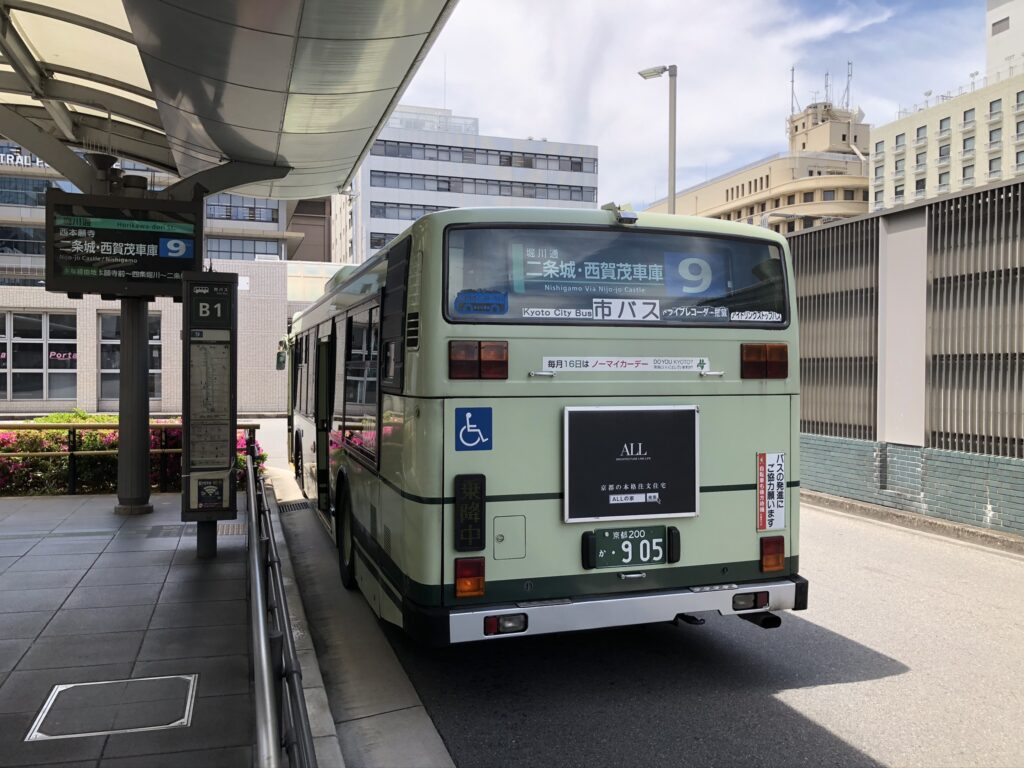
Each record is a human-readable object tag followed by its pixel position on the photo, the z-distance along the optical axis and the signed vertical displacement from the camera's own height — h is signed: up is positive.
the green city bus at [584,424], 5.04 -0.22
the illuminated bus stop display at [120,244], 9.80 +1.74
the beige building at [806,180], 102.69 +29.11
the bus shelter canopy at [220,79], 5.80 +2.75
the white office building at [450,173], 83.31 +22.87
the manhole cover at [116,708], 4.54 -1.86
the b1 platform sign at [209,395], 8.40 -0.07
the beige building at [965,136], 80.25 +27.10
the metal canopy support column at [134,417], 10.67 -0.37
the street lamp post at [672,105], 16.66 +5.76
